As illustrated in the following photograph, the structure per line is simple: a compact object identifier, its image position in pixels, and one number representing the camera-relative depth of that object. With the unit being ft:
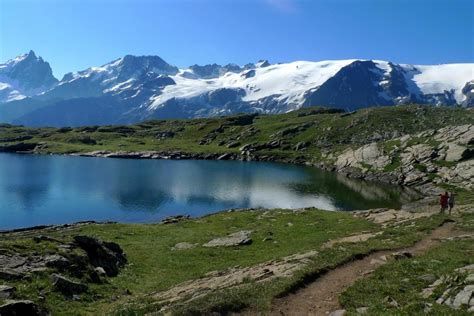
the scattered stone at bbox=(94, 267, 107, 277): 109.47
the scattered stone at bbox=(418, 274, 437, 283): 83.85
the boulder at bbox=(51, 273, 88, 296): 86.65
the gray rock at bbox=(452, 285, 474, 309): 65.72
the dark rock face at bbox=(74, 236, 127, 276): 118.19
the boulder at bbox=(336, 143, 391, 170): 508.00
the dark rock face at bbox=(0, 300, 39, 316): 67.31
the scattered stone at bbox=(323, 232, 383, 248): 139.74
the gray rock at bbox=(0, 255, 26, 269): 90.74
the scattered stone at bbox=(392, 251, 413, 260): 109.17
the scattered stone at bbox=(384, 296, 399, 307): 72.59
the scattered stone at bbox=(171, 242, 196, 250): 161.07
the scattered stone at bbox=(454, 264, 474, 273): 81.28
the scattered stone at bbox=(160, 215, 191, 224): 236.22
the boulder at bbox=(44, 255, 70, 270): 98.02
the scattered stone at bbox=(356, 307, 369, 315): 71.57
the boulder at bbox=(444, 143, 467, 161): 411.34
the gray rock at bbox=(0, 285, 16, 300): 74.14
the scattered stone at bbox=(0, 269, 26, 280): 84.23
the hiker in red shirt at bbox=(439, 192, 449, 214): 194.90
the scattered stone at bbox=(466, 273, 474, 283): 72.11
